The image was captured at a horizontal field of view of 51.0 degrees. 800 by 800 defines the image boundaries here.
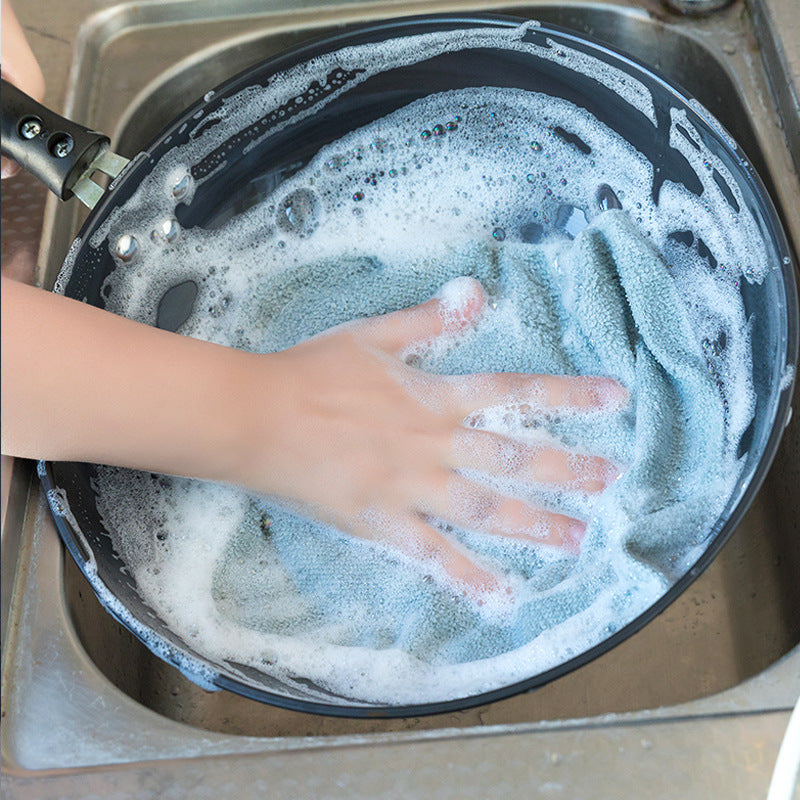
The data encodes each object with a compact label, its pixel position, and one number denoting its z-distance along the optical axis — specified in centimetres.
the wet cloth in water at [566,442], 57
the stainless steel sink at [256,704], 52
